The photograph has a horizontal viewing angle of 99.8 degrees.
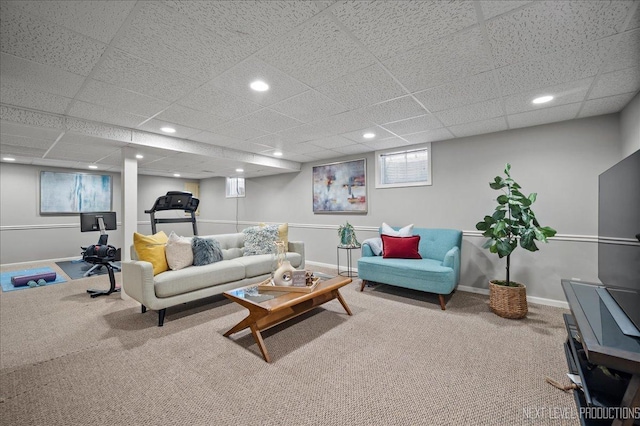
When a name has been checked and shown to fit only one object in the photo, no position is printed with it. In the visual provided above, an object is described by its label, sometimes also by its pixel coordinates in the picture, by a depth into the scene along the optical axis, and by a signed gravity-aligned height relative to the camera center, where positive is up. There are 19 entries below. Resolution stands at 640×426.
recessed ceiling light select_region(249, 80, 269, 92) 2.22 +1.07
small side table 4.89 -1.03
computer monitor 4.75 -0.18
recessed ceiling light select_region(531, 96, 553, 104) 2.55 +1.10
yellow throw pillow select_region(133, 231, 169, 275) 2.99 -0.45
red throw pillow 3.80 -0.50
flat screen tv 1.57 -0.14
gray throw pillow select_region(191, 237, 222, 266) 3.36 -0.51
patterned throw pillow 4.11 -0.44
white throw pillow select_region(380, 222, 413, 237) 4.08 -0.30
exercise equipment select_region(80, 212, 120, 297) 3.84 -0.57
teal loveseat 3.20 -0.69
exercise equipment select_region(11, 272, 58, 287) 4.08 -1.05
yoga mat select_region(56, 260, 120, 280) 4.95 -1.15
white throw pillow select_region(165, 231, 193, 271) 3.15 -0.49
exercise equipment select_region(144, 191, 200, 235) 3.93 +0.12
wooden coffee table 2.21 -0.79
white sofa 2.76 -0.77
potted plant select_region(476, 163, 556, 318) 2.88 -0.23
